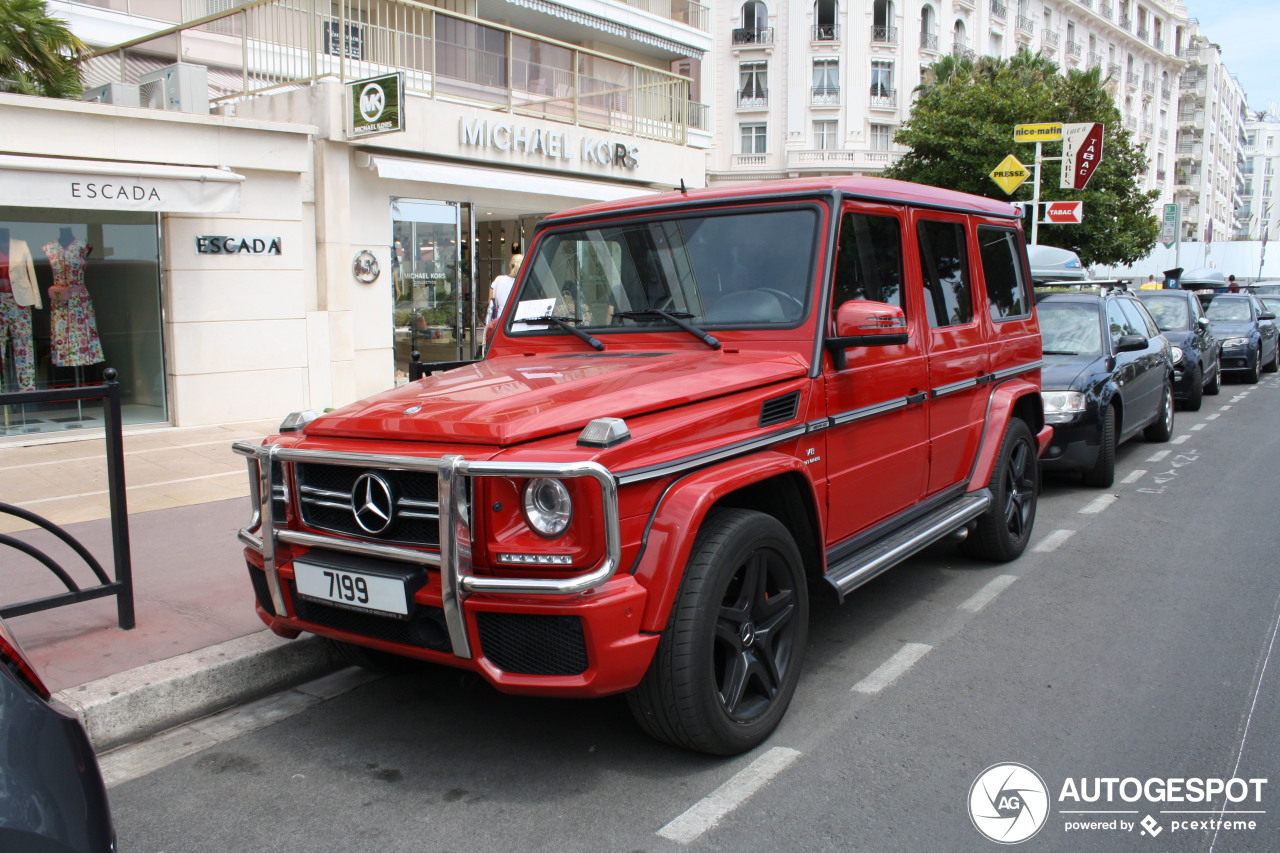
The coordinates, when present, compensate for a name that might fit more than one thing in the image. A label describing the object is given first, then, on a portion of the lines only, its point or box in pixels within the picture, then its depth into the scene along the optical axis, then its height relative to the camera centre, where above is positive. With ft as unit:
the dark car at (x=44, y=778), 5.98 -2.93
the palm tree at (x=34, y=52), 35.19 +9.15
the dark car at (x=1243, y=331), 58.44 -1.58
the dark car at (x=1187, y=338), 44.70 -1.46
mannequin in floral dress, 33.71 +0.11
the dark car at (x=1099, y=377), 27.02 -2.06
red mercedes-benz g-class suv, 10.22 -1.81
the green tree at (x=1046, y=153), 77.05 +12.69
